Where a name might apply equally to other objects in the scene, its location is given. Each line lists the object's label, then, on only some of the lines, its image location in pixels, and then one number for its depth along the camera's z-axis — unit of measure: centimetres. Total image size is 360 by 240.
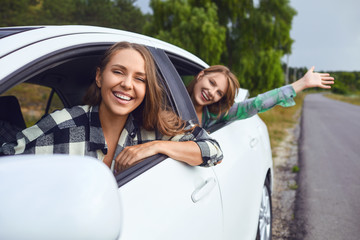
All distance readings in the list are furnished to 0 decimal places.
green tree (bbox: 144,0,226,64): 1473
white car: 59
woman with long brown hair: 132
